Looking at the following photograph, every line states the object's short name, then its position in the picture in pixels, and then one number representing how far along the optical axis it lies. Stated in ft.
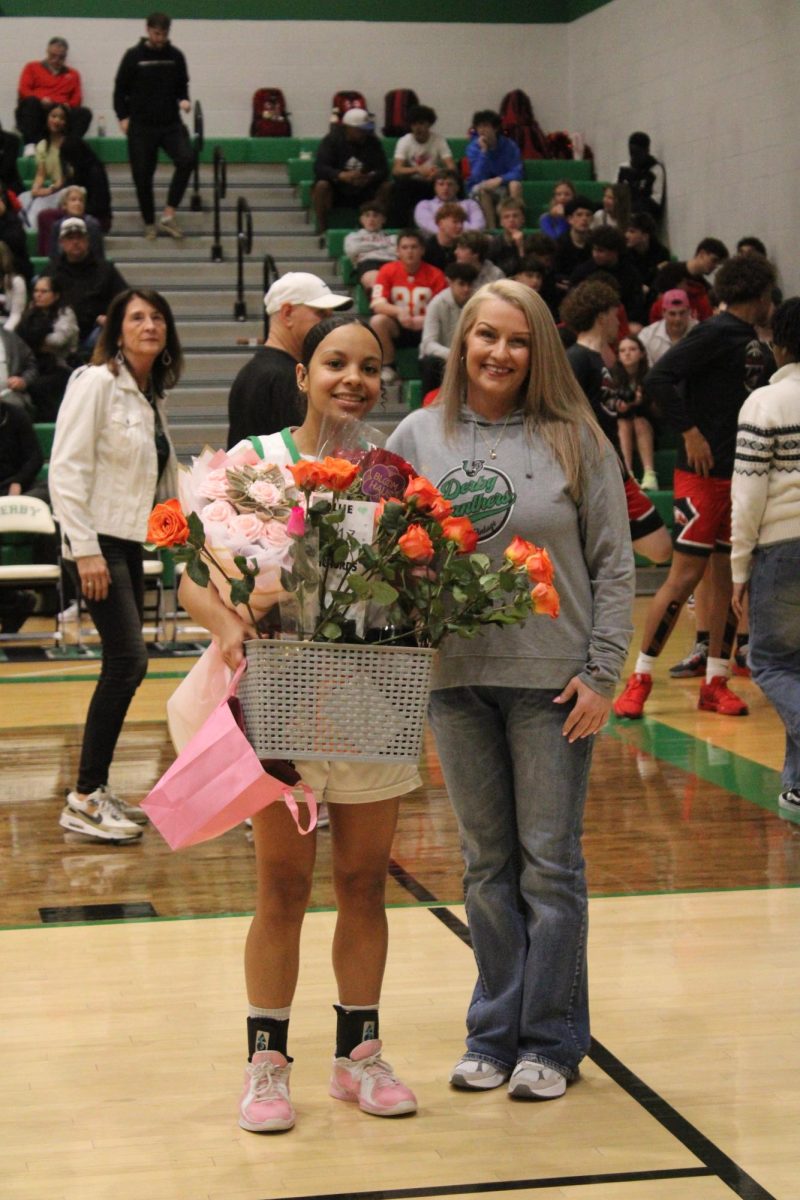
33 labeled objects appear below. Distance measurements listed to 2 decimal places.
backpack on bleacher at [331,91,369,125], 50.37
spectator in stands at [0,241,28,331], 38.40
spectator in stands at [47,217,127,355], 39.32
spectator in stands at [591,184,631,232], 46.47
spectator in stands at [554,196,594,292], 43.04
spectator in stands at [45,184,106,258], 41.65
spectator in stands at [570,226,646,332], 42.09
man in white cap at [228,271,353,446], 16.15
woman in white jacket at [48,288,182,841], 16.65
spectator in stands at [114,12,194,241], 45.70
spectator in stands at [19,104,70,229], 45.60
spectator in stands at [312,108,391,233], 47.21
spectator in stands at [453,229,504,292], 38.34
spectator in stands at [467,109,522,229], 47.85
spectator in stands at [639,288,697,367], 39.88
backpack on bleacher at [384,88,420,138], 51.62
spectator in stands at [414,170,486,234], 45.03
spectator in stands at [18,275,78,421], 37.60
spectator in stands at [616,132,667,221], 48.29
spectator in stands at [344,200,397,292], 44.11
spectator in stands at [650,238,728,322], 41.78
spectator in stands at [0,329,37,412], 36.27
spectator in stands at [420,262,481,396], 36.99
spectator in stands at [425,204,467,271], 42.19
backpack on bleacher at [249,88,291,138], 52.60
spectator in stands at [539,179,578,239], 45.19
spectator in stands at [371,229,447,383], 40.55
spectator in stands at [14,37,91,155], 47.96
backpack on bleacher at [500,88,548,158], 52.90
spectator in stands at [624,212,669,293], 45.34
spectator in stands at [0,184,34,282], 41.81
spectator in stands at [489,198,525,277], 41.81
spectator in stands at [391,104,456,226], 46.60
